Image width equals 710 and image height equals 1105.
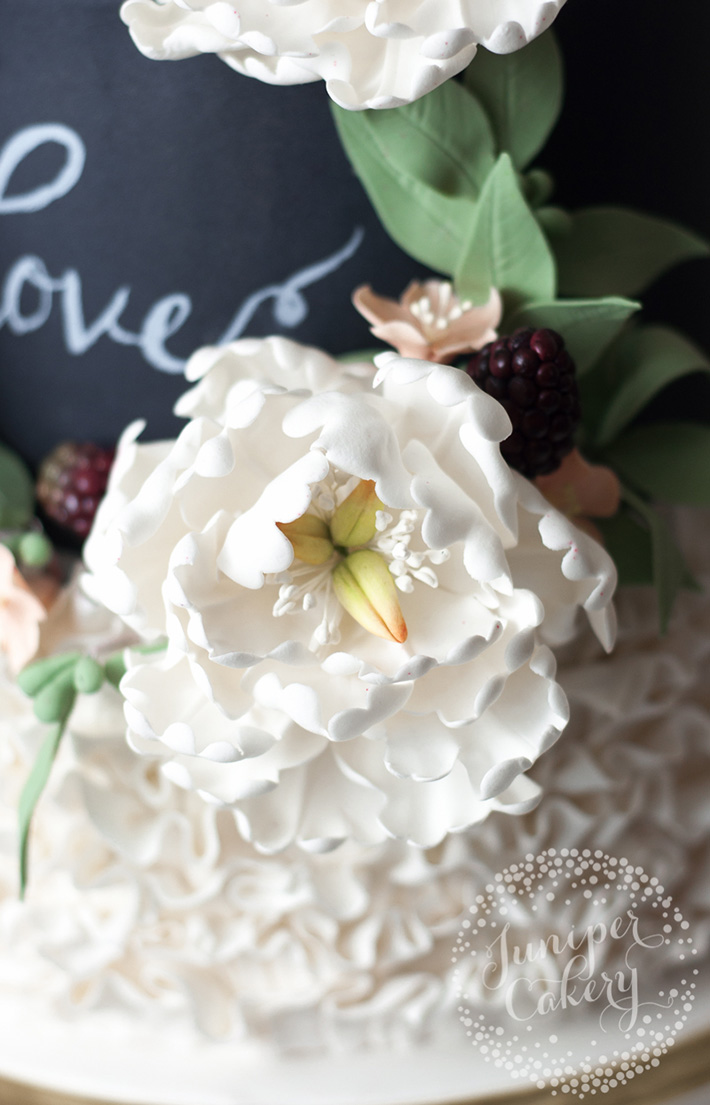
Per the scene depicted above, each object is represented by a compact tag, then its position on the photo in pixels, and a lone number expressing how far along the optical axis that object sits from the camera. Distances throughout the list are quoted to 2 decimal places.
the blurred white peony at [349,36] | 0.37
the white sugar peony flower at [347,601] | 0.37
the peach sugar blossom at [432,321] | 0.48
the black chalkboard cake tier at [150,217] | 0.49
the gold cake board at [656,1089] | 0.55
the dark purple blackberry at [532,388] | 0.43
